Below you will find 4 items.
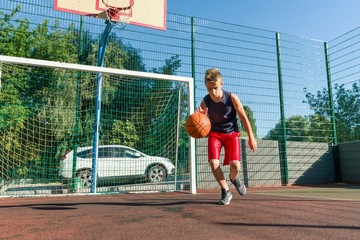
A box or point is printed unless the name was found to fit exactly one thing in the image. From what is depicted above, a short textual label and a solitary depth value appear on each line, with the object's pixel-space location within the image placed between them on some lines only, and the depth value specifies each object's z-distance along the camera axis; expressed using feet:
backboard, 20.74
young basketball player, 12.68
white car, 22.71
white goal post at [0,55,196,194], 20.57
